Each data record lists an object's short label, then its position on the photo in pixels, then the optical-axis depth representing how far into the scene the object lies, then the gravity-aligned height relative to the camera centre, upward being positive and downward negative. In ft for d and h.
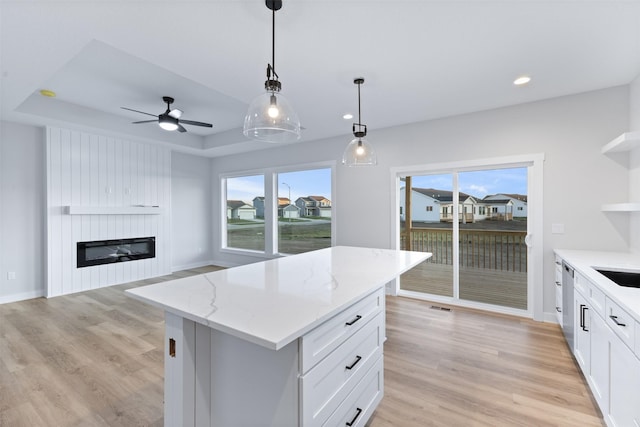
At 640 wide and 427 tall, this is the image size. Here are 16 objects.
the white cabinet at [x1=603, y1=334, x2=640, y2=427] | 4.30 -2.91
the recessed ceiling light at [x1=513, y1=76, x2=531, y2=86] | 9.04 +4.28
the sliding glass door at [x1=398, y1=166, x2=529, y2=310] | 11.94 -0.98
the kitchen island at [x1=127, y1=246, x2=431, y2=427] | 3.64 -2.08
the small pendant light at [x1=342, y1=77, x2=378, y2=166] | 8.73 +1.84
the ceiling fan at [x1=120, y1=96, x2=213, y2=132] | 12.16 +4.09
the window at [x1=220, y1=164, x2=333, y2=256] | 17.57 +0.09
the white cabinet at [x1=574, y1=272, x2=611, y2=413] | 5.55 -2.86
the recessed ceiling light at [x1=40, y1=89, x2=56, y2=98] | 11.56 +5.03
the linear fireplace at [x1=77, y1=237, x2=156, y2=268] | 15.43 -2.23
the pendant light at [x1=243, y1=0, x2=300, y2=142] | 5.52 +2.01
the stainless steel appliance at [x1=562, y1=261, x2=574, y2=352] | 8.03 -2.70
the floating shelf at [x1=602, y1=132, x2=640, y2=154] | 8.06 +2.07
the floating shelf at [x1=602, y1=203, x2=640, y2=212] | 8.14 +0.11
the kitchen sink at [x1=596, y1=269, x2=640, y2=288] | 6.89 -1.66
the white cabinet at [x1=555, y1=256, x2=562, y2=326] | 9.48 -2.62
